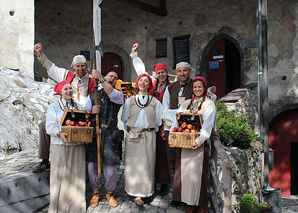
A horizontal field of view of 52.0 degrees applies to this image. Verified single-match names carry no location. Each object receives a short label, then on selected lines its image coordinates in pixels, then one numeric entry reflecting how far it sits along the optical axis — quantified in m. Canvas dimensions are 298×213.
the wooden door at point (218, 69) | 10.97
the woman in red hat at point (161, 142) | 3.99
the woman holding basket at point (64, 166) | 3.47
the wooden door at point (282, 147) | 9.84
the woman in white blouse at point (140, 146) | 3.74
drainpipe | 6.79
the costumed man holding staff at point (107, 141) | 3.70
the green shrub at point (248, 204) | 5.22
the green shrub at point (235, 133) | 5.88
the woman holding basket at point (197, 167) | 3.40
